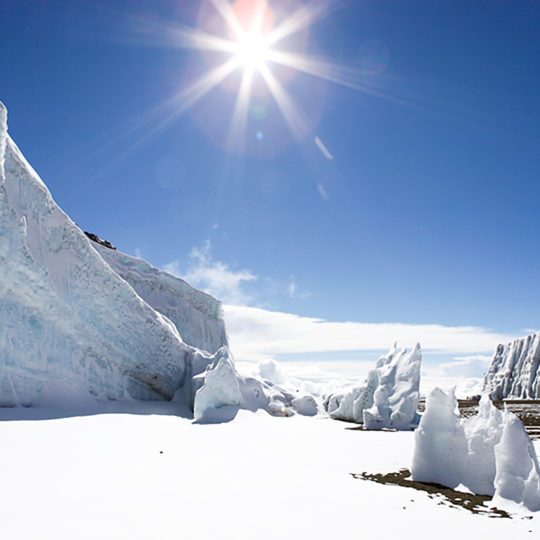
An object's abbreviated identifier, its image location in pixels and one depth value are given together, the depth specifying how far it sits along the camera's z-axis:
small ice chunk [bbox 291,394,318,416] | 30.63
